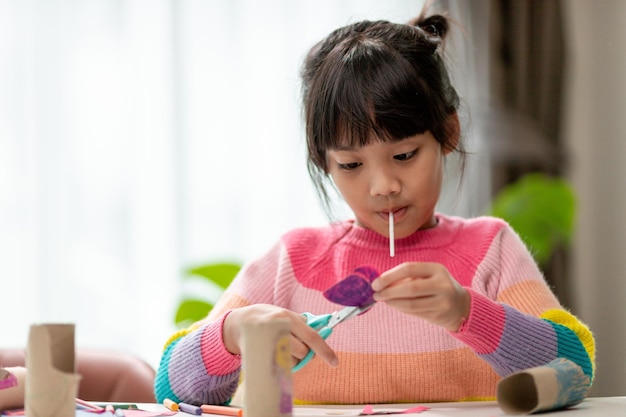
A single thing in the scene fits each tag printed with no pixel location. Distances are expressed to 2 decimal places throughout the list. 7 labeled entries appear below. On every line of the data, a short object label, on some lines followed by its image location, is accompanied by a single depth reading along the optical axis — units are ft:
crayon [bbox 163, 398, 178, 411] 5.77
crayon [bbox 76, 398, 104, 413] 5.50
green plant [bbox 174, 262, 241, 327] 11.54
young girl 6.02
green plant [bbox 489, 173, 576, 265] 11.77
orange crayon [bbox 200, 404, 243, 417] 5.60
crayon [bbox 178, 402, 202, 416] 5.65
